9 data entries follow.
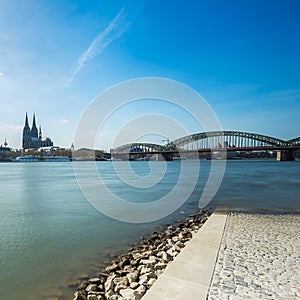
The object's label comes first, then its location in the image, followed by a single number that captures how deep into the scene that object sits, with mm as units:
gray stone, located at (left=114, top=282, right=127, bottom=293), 4234
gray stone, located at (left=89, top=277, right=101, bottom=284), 4748
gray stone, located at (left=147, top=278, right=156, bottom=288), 4219
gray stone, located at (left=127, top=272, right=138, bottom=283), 4505
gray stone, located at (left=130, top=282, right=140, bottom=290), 4212
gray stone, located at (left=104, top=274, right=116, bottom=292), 4377
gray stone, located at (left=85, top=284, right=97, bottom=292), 4486
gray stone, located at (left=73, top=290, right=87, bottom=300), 4262
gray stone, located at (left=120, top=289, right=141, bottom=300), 3847
